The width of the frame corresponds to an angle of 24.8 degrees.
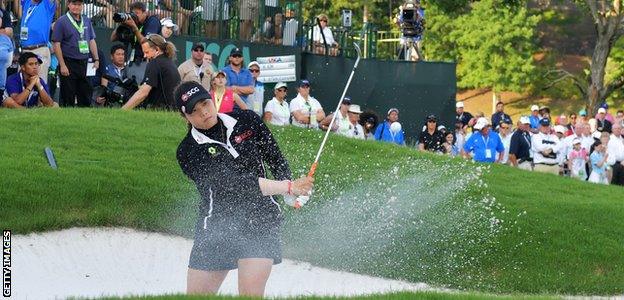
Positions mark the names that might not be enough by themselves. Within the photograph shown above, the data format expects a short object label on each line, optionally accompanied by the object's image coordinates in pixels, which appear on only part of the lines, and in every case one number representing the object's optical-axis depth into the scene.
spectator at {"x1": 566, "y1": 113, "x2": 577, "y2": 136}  28.80
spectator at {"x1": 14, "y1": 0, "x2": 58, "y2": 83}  18.84
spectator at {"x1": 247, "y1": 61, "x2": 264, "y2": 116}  21.28
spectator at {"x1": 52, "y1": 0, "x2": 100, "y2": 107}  18.94
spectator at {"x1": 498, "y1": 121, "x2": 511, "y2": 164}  26.59
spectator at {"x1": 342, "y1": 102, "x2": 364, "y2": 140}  22.36
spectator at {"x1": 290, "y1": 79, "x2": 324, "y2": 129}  21.56
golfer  9.59
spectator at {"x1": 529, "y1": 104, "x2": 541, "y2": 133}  29.18
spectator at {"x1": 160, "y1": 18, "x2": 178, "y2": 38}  20.14
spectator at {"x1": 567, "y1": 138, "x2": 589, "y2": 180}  27.55
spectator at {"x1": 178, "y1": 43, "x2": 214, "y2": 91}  19.19
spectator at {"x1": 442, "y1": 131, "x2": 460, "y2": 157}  24.42
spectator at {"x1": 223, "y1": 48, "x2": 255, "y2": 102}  20.59
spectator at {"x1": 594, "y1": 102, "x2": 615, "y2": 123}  31.38
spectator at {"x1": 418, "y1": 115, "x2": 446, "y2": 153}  24.09
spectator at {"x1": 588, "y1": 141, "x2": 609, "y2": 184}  27.27
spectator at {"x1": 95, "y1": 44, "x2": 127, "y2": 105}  19.27
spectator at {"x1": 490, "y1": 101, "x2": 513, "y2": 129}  28.70
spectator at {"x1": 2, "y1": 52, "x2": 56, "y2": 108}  17.77
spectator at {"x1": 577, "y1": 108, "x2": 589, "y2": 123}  29.82
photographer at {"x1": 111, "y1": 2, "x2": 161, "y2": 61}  19.39
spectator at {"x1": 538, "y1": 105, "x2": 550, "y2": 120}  29.53
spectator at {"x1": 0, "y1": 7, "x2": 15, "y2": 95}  17.64
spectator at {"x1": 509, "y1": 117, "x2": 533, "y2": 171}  26.56
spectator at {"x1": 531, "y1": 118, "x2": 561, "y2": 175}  27.34
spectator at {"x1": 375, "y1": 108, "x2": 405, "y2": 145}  23.58
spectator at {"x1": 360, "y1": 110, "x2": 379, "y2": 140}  23.31
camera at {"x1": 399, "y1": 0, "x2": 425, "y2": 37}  26.67
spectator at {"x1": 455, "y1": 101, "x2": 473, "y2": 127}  28.64
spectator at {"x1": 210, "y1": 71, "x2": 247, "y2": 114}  18.38
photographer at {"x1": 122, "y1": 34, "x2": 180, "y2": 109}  18.09
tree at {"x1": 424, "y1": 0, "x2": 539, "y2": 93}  55.28
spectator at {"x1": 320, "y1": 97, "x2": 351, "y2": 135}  21.95
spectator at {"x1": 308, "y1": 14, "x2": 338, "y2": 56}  27.22
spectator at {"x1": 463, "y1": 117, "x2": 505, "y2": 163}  24.81
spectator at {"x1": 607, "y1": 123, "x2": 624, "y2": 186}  27.62
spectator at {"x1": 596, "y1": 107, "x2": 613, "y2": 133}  30.28
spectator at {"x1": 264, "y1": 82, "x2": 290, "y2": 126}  21.20
